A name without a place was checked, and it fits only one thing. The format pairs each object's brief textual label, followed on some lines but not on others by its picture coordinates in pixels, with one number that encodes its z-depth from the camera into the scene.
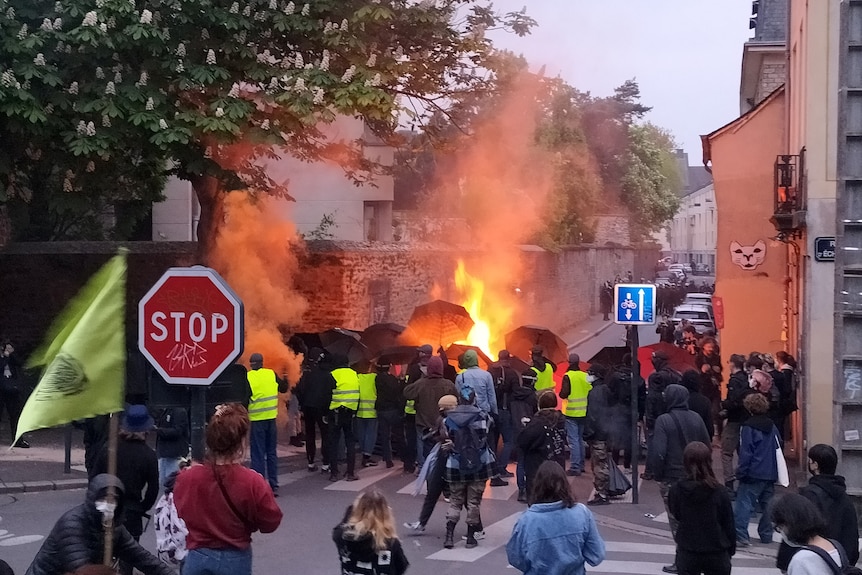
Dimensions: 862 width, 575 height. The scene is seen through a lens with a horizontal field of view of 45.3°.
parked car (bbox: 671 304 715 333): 31.80
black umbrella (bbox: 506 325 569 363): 17.81
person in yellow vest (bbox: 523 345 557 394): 14.21
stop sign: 5.77
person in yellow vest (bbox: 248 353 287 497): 12.20
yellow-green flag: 5.13
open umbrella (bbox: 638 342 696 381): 15.30
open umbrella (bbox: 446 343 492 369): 15.51
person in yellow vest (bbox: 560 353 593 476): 13.31
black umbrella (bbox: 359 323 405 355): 17.36
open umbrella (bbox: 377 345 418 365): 14.88
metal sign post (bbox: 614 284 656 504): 12.25
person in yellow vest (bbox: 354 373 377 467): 13.90
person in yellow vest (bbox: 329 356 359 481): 13.10
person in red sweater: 5.31
